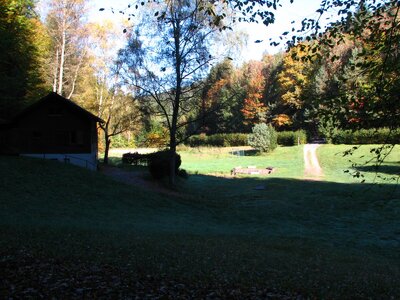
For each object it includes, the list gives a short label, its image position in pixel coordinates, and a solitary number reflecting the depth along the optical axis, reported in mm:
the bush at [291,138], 59500
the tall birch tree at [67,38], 35125
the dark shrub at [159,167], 26859
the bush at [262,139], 52312
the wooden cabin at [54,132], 29328
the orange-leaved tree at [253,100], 71312
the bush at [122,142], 71750
